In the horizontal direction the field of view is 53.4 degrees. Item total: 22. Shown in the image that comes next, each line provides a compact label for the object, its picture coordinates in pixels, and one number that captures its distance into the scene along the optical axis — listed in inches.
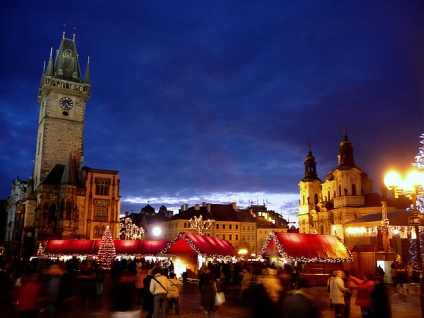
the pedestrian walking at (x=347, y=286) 534.6
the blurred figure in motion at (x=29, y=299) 364.8
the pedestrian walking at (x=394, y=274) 1050.7
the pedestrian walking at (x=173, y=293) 604.1
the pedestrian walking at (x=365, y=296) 439.6
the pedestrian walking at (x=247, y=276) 672.0
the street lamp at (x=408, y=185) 465.4
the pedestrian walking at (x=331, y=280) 512.5
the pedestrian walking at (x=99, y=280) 843.1
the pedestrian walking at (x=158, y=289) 478.9
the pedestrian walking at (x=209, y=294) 495.2
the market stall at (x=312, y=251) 1058.7
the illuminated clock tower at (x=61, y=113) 2524.6
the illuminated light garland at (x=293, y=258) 1038.3
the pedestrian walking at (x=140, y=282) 616.1
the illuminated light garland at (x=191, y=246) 1196.5
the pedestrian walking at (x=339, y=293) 498.0
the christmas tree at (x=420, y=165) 1141.1
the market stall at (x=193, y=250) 1226.6
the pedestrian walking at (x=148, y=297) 533.0
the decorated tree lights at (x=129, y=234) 2211.5
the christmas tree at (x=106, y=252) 1377.8
